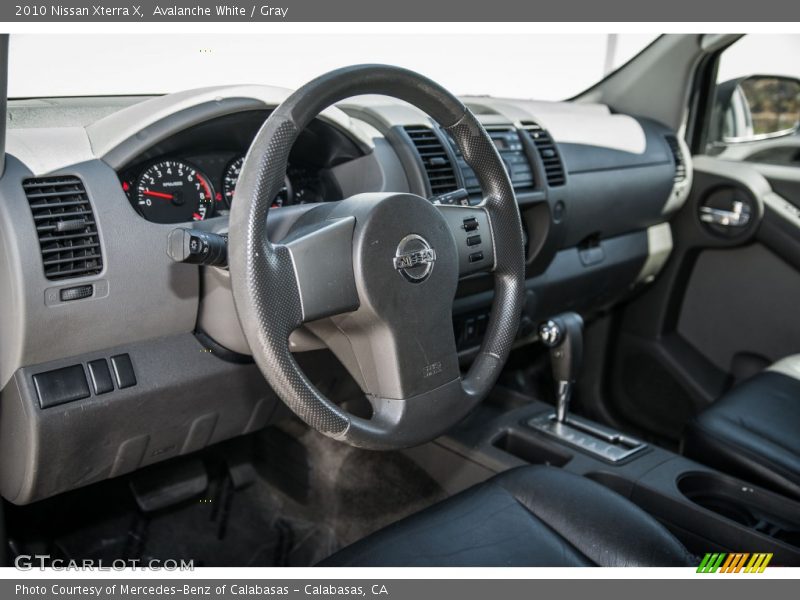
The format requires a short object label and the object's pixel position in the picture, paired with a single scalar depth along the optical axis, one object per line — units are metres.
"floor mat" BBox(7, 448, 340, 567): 1.87
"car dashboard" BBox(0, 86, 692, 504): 1.27
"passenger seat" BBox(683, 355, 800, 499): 1.69
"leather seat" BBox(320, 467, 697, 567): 1.24
